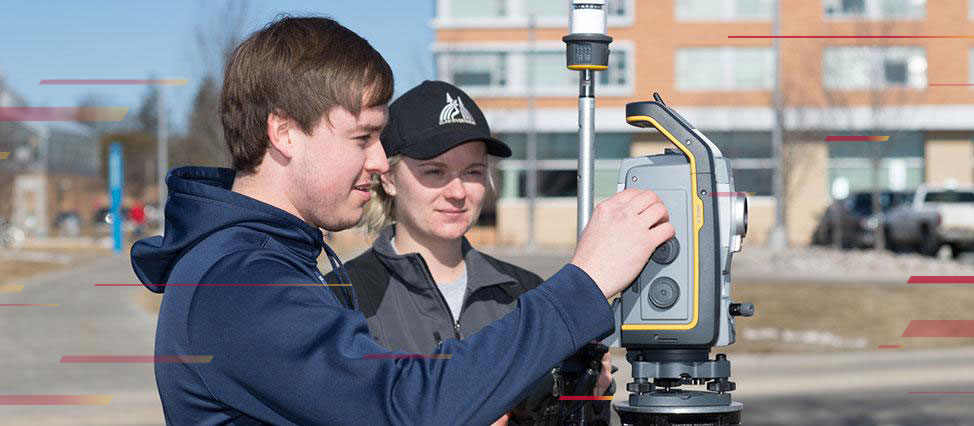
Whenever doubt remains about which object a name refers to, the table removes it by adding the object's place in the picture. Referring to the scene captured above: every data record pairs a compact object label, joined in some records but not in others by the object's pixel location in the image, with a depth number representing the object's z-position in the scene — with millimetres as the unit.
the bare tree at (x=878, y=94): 28422
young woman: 3473
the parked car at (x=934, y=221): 29500
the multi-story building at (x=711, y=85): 37844
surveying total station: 2084
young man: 1845
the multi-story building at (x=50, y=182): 39562
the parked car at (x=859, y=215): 33344
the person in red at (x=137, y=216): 31522
